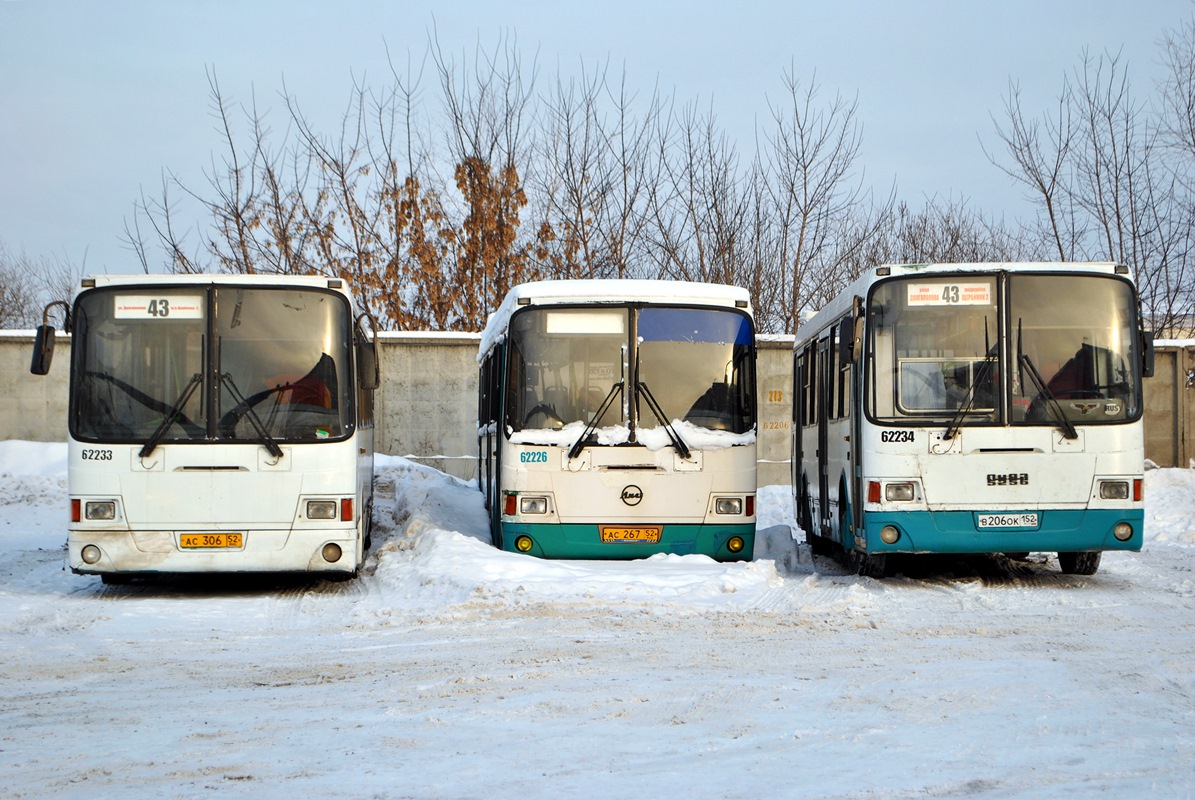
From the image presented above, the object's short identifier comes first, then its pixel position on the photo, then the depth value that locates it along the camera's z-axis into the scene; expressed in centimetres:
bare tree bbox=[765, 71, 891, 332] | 3406
